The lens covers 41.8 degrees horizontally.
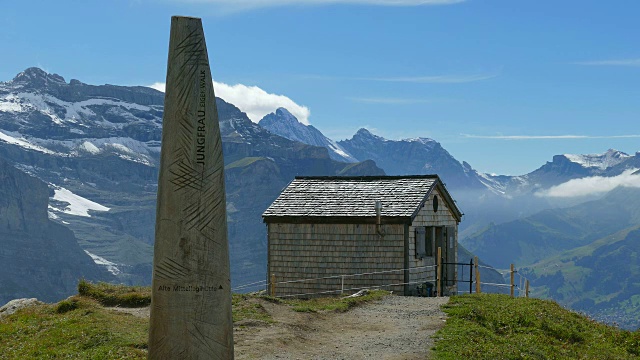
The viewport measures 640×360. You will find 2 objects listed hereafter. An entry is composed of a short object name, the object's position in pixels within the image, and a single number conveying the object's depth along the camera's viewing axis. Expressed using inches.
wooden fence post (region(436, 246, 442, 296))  1379.2
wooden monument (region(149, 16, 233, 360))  478.3
